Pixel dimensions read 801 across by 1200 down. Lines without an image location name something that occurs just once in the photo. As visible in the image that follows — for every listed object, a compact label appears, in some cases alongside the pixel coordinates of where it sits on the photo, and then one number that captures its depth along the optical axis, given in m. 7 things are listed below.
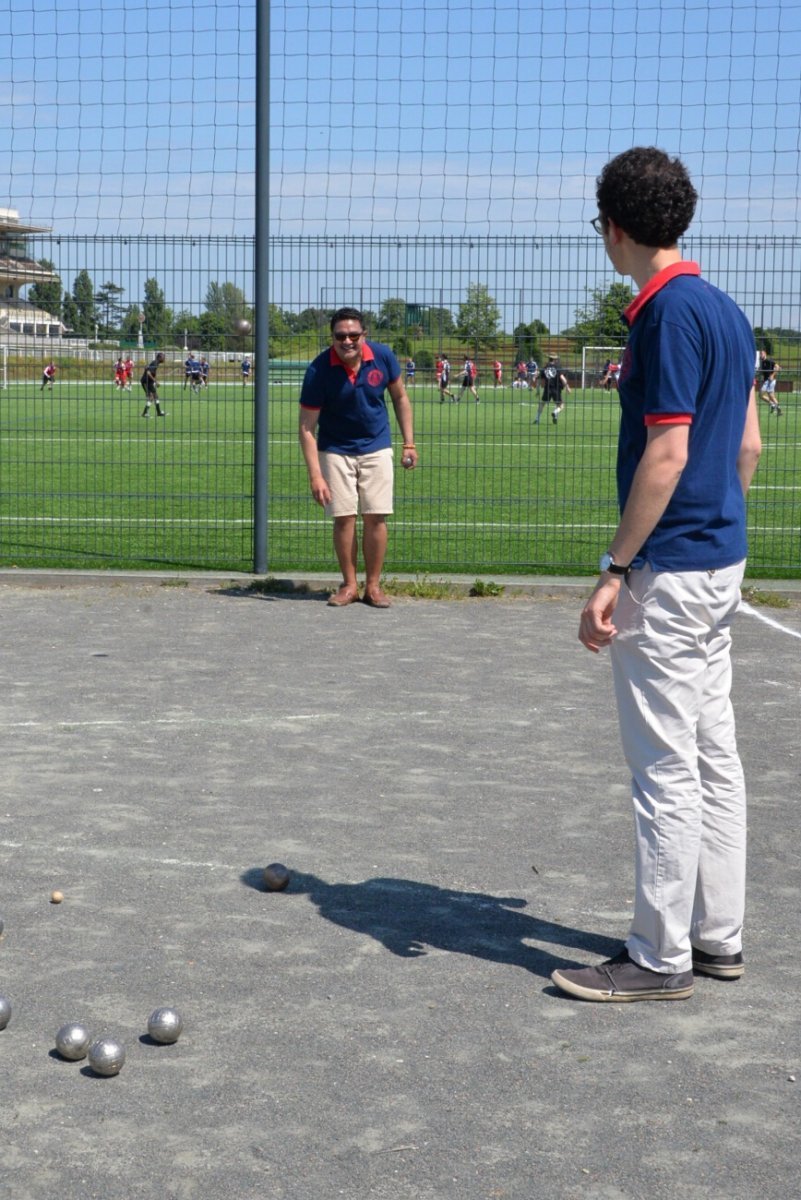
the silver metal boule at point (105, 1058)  3.72
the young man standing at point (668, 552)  3.94
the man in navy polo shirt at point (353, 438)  10.66
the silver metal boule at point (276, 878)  5.05
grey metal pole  11.34
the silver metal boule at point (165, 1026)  3.90
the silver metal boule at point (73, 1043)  3.81
